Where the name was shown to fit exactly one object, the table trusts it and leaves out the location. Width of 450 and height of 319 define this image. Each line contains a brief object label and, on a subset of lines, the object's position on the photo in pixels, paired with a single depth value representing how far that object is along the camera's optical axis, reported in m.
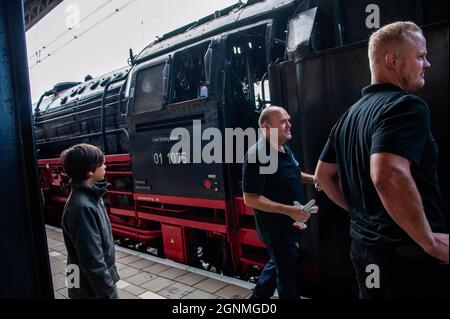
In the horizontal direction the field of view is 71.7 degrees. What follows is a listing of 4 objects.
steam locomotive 2.06
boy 1.76
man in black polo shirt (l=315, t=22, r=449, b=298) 1.18
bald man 2.15
